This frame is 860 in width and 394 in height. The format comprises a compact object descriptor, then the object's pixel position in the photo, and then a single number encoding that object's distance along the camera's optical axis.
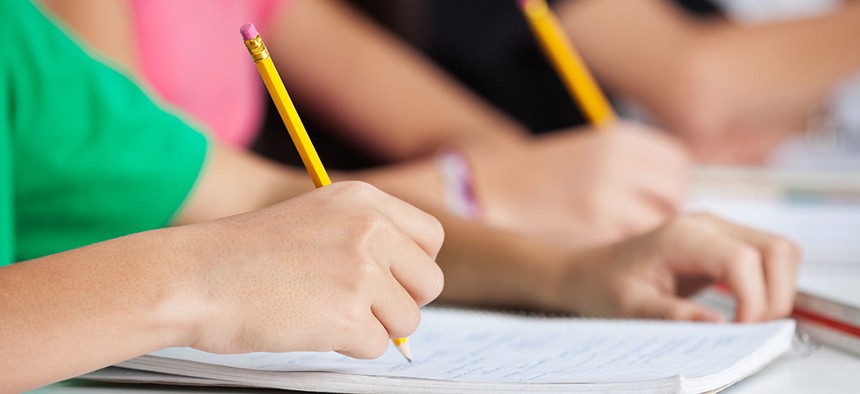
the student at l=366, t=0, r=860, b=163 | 2.46
